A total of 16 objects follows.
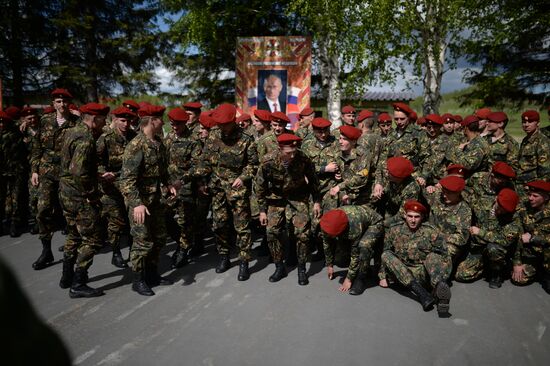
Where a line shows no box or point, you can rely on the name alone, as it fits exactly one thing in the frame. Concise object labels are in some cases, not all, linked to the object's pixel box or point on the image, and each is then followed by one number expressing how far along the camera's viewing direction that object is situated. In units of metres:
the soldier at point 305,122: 7.52
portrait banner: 12.50
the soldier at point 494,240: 4.71
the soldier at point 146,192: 4.30
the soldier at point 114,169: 5.17
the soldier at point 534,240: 4.69
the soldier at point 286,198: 4.81
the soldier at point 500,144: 6.01
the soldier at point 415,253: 4.31
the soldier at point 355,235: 4.48
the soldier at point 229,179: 5.09
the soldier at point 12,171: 6.81
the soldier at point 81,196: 4.33
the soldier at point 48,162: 5.38
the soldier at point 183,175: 5.58
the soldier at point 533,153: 5.77
